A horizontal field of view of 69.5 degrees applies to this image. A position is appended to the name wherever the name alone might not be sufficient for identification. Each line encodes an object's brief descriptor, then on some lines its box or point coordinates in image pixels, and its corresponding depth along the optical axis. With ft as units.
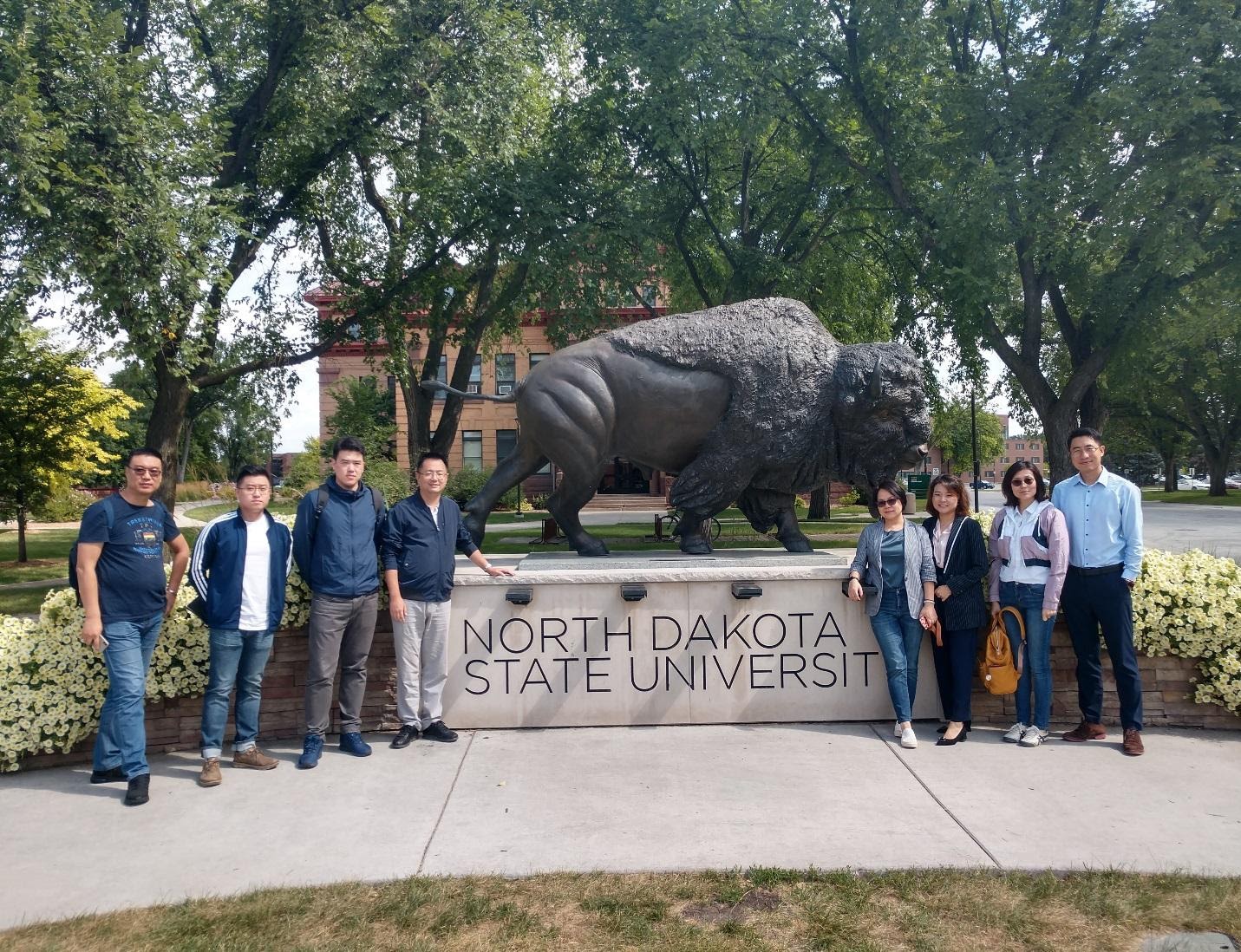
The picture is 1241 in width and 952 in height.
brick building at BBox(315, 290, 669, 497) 136.56
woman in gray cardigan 18.66
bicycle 55.26
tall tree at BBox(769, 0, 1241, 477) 42.09
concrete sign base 20.30
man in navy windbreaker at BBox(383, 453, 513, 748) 18.35
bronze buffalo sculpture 22.50
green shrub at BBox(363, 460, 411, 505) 45.24
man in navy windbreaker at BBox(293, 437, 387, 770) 17.60
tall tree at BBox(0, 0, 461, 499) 35.47
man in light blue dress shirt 17.94
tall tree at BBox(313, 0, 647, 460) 47.29
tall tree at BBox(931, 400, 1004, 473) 168.96
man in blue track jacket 16.80
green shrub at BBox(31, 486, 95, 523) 73.62
